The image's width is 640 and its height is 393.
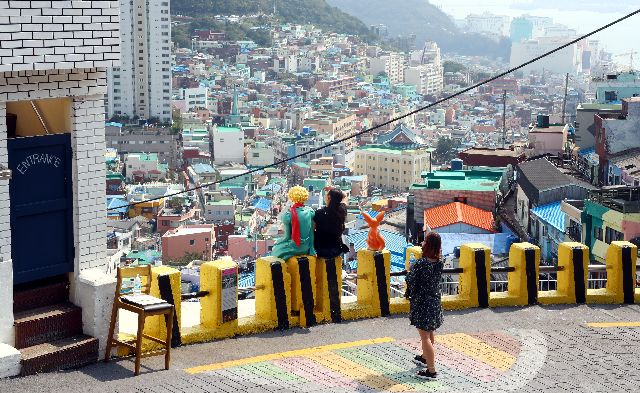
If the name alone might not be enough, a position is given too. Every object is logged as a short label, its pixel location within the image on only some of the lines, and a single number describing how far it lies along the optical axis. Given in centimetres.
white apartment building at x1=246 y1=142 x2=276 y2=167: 10800
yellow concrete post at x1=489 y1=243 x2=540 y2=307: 907
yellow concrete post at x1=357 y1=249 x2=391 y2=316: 861
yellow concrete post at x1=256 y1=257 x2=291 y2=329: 813
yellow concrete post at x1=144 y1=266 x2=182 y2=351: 744
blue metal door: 688
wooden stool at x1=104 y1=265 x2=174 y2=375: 687
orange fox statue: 857
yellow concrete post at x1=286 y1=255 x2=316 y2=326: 823
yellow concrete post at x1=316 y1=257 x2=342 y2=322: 838
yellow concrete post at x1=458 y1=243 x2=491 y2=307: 893
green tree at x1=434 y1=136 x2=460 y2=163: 12356
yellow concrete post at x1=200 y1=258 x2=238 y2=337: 777
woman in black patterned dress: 703
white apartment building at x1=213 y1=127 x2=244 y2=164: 11006
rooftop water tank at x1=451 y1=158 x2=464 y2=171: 4748
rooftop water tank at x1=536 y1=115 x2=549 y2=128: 4780
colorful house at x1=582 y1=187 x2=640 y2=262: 2186
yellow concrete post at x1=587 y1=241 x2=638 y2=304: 931
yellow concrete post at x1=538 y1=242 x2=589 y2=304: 922
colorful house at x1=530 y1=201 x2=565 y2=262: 2747
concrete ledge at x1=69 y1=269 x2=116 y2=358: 710
